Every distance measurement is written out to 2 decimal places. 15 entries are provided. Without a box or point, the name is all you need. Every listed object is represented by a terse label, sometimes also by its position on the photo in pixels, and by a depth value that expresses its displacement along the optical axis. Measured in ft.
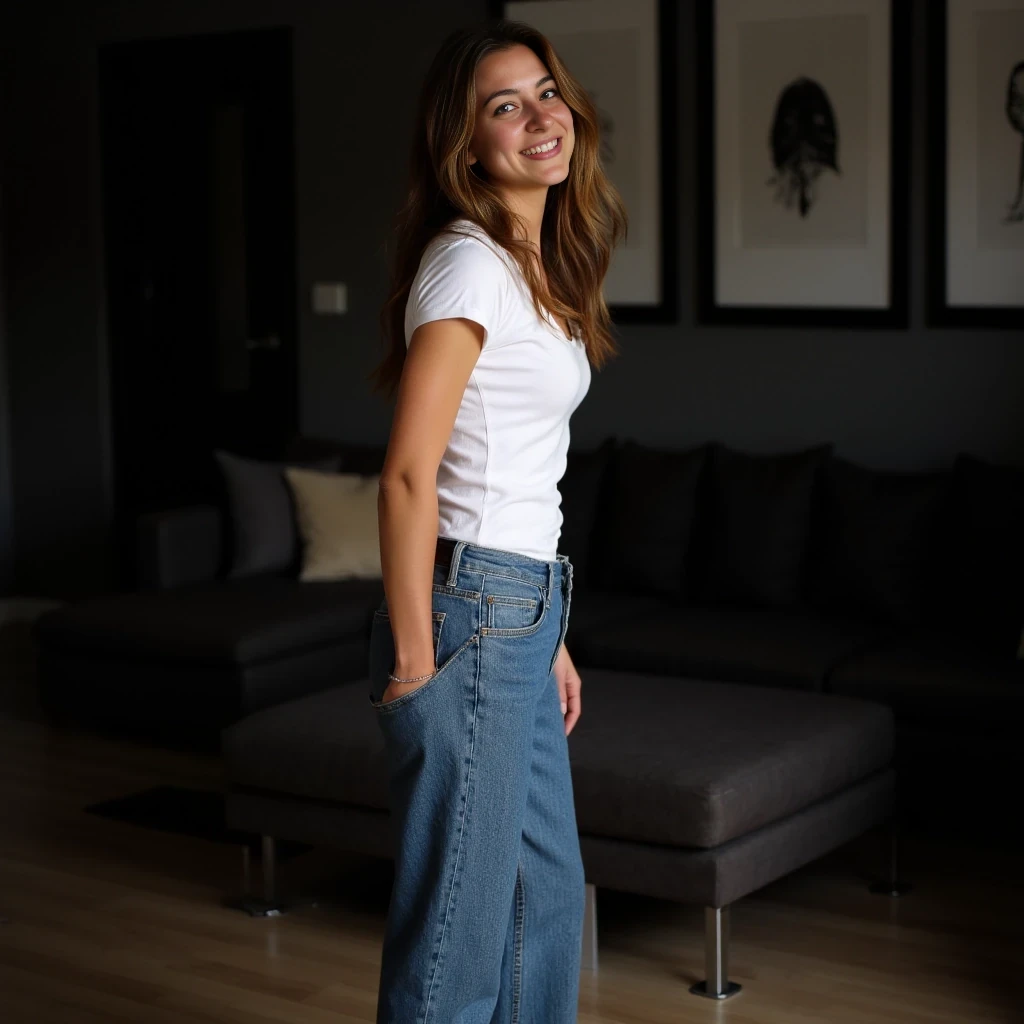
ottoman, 9.93
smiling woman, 6.10
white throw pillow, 17.31
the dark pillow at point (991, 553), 14.14
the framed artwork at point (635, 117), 17.12
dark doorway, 20.25
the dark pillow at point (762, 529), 15.40
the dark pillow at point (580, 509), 16.52
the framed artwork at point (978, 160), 15.19
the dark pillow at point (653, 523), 16.06
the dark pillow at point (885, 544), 14.78
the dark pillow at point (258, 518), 17.66
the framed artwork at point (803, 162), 15.89
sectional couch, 12.98
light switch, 19.71
